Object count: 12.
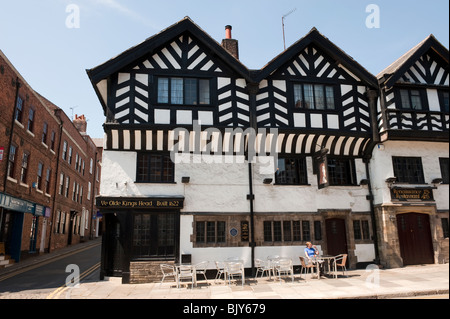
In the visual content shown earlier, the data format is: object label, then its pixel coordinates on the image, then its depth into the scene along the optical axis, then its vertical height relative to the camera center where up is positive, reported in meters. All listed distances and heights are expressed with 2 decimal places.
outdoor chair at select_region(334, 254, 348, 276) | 11.78 -1.29
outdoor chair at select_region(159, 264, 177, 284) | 11.29 -1.60
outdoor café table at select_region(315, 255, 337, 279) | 12.07 -1.39
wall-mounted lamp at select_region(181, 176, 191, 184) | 12.92 +1.97
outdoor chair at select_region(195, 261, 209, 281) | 12.25 -1.53
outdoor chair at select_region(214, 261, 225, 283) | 12.10 -1.58
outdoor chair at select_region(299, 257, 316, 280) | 11.98 -1.39
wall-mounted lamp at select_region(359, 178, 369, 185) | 14.28 +2.01
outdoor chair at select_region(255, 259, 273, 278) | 11.84 -1.47
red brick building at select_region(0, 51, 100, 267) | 16.53 +3.65
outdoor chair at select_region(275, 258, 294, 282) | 11.64 -1.38
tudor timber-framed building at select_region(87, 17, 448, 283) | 12.62 +3.17
